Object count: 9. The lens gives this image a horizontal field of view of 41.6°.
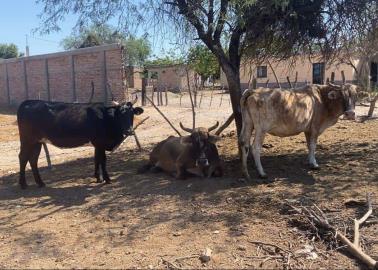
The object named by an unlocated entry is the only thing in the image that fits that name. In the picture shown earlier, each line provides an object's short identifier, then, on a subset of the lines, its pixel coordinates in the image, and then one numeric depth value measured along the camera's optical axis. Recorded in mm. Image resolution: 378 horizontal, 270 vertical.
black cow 8164
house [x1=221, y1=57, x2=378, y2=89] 35656
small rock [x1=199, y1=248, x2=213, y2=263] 4797
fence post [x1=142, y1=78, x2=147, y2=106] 21169
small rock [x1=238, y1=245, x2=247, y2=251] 5078
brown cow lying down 8156
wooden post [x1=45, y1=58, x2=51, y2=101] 26841
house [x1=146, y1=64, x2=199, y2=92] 45594
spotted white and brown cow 7930
